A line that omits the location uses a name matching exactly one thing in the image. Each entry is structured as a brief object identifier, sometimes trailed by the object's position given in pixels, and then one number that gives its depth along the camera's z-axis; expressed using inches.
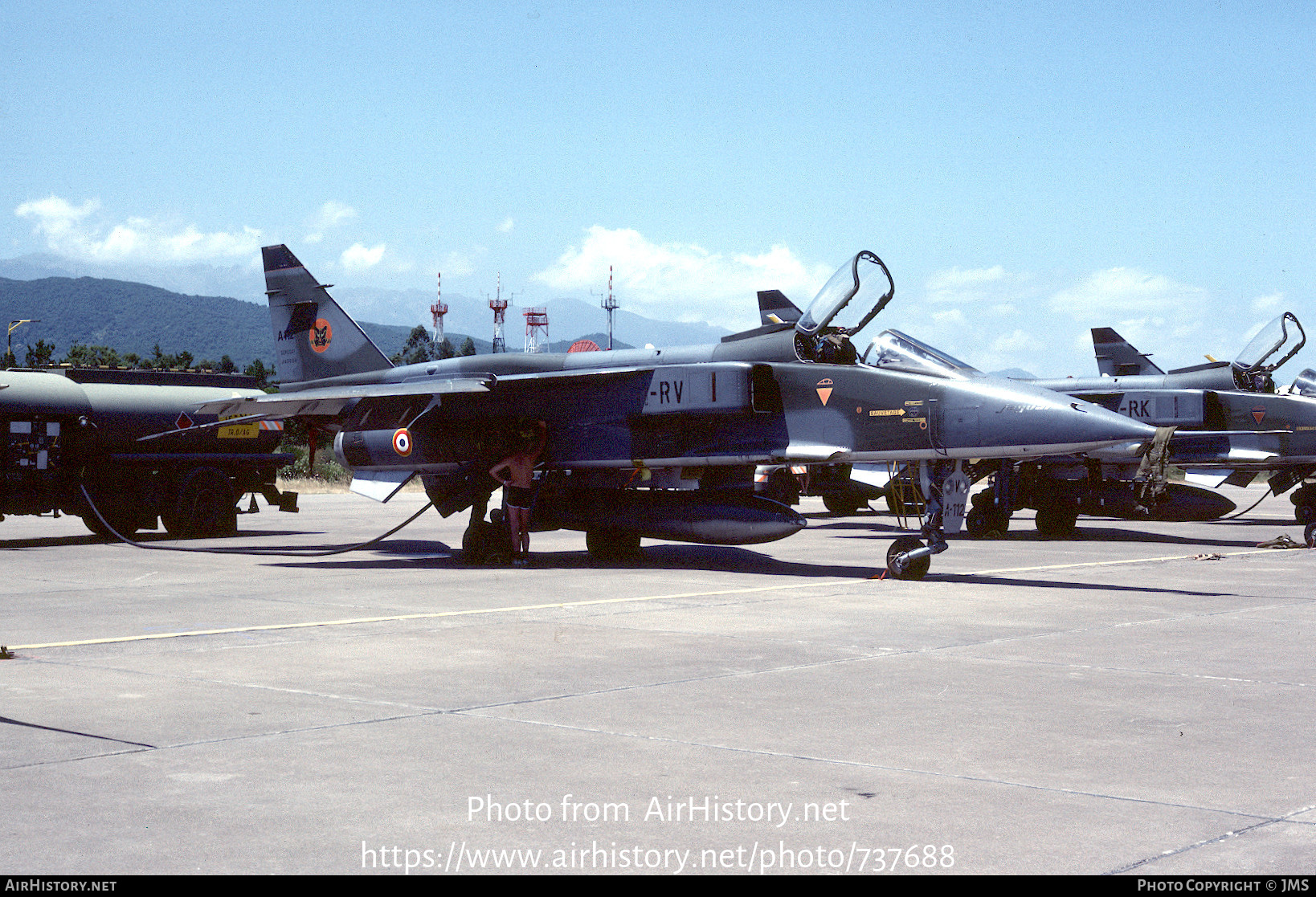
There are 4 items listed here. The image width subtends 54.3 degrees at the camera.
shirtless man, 652.7
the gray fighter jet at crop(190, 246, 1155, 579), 545.0
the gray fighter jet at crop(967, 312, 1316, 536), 887.1
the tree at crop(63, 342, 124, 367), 3512.1
